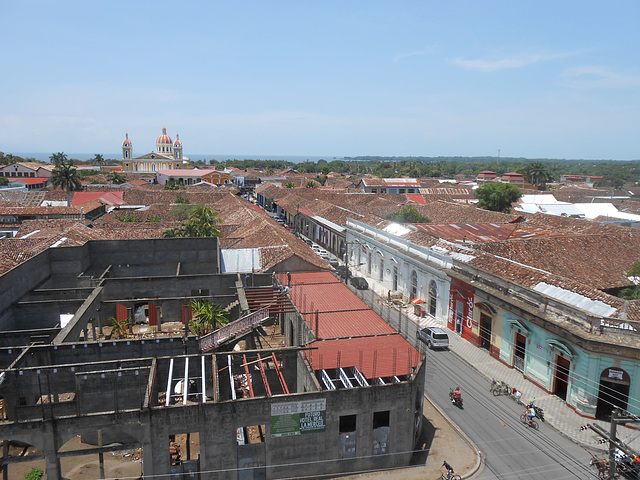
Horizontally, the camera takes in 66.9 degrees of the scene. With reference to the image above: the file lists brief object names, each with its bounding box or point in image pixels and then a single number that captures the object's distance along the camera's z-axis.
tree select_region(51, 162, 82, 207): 75.94
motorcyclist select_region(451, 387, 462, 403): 26.57
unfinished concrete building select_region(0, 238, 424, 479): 18.17
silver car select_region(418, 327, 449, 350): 34.09
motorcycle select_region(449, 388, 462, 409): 26.44
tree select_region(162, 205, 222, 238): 53.28
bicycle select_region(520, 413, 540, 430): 24.16
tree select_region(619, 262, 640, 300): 32.47
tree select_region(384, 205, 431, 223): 61.38
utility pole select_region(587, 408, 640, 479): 14.12
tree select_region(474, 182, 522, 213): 80.38
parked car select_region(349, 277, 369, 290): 48.72
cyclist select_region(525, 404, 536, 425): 24.34
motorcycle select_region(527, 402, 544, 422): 24.89
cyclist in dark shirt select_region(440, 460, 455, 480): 19.73
